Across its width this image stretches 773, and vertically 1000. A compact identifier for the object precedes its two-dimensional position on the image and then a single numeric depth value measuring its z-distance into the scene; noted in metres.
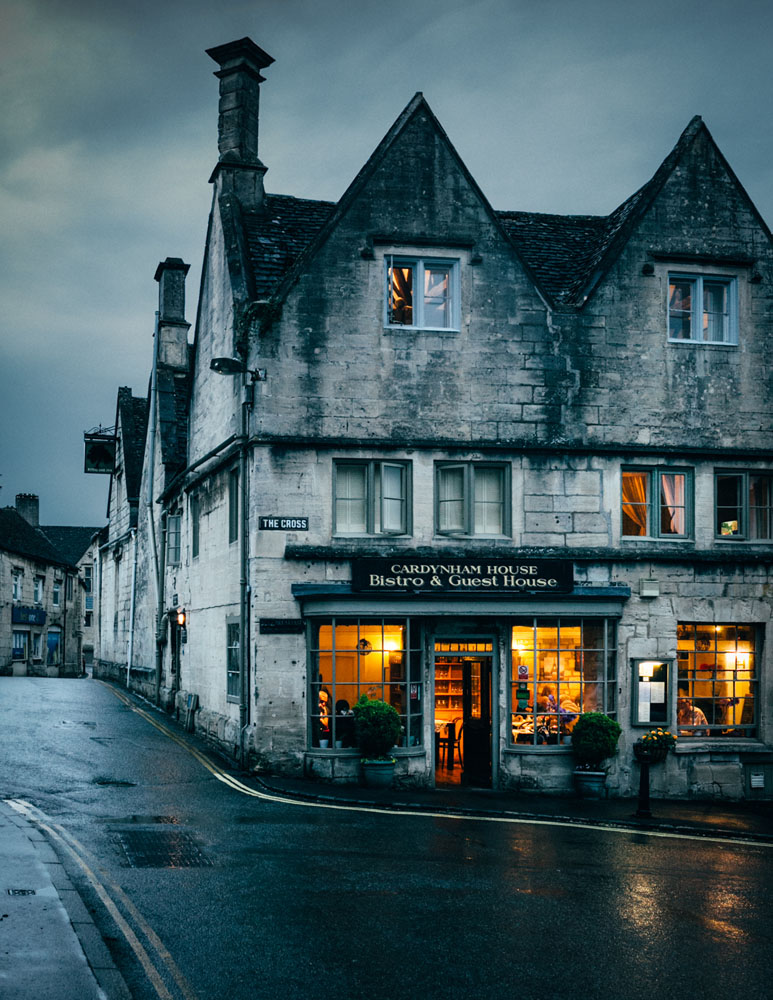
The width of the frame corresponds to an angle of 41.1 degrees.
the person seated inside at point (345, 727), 18.09
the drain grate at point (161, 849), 11.00
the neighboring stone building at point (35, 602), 51.16
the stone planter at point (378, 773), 17.53
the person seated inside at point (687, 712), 19.75
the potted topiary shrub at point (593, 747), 18.36
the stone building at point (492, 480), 18.36
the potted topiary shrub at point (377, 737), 17.47
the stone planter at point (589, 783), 18.36
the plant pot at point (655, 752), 18.55
